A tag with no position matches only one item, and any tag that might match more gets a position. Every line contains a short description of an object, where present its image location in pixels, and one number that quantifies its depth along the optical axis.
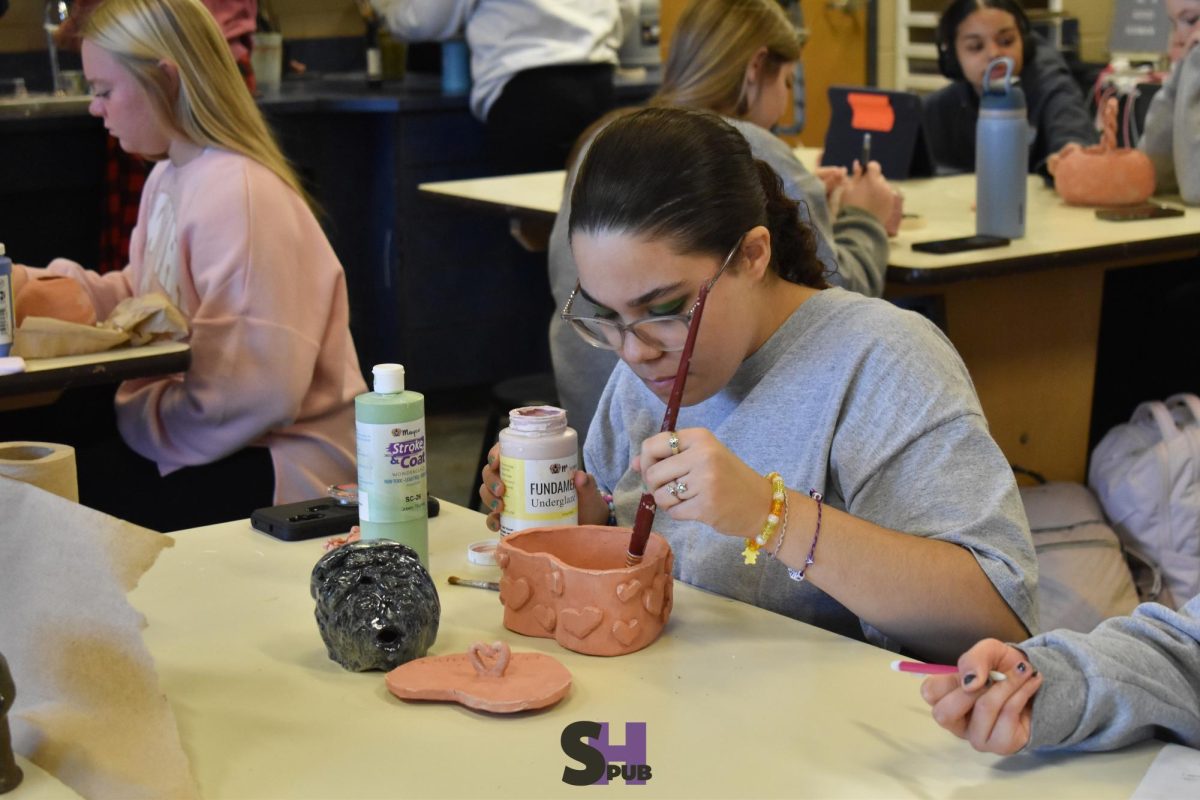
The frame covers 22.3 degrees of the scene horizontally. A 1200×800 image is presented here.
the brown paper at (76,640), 2.46
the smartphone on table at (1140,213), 4.59
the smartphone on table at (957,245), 4.10
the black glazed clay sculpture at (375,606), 2.64
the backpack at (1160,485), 4.06
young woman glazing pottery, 2.69
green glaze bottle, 2.78
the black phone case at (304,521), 3.01
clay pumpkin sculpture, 4.79
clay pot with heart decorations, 2.67
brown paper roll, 2.62
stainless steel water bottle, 4.20
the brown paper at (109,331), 3.61
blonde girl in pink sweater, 3.79
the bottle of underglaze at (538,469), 2.80
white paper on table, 2.42
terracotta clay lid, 2.56
